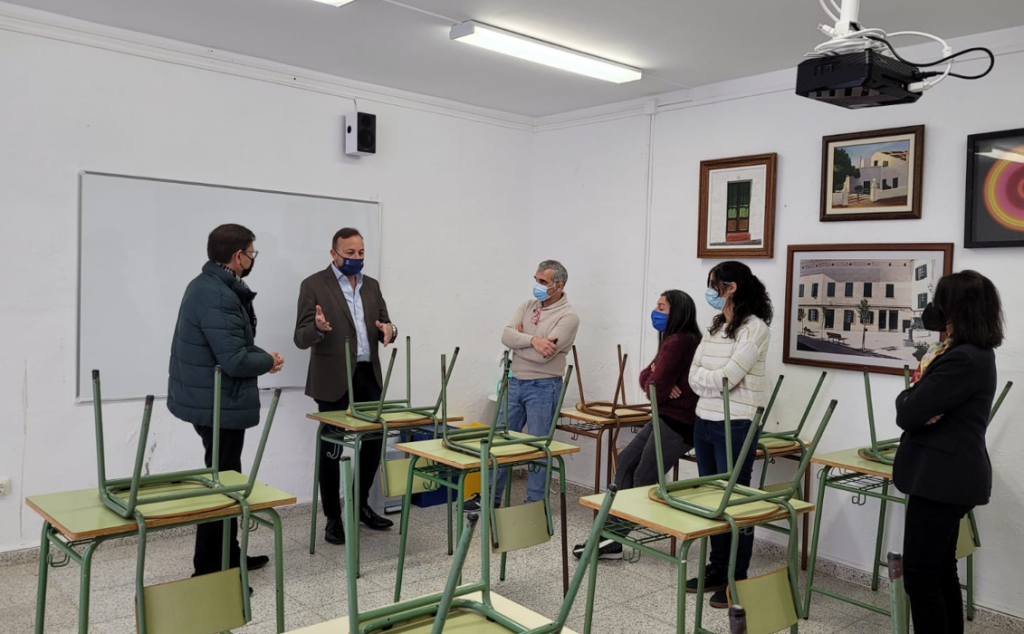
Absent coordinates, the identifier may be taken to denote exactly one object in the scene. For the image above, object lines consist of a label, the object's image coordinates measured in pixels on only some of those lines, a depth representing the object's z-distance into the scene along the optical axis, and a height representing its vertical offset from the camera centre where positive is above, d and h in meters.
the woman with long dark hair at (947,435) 2.53 -0.40
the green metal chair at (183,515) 2.13 -0.70
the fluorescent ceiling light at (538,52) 3.72 +1.22
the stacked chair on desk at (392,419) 3.70 -0.59
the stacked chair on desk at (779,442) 3.66 -0.65
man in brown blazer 4.21 -0.24
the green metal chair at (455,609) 1.28 -0.60
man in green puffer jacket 3.21 -0.27
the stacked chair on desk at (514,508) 3.01 -0.79
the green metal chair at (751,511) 2.25 -0.63
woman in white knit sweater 3.47 -0.30
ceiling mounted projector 2.09 +0.62
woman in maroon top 3.87 -0.46
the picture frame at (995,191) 3.44 +0.52
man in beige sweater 4.60 -0.31
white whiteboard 3.91 +0.11
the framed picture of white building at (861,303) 3.77 +0.02
